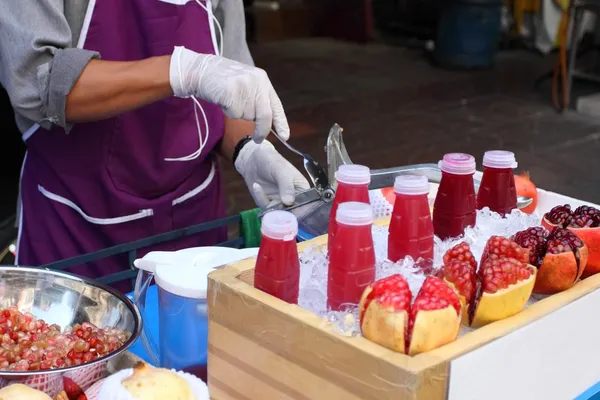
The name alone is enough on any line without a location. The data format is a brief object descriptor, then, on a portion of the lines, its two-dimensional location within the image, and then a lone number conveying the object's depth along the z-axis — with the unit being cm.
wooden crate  107
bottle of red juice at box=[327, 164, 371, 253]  131
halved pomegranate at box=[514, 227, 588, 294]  129
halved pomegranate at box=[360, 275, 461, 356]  108
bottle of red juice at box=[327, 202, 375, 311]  117
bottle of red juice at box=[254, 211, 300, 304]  120
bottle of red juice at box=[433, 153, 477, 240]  140
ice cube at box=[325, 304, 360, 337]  112
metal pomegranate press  180
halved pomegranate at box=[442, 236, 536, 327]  119
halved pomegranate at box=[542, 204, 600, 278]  138
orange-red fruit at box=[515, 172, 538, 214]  187
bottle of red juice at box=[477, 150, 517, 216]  150
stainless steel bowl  150
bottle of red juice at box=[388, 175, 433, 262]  127
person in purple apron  180
